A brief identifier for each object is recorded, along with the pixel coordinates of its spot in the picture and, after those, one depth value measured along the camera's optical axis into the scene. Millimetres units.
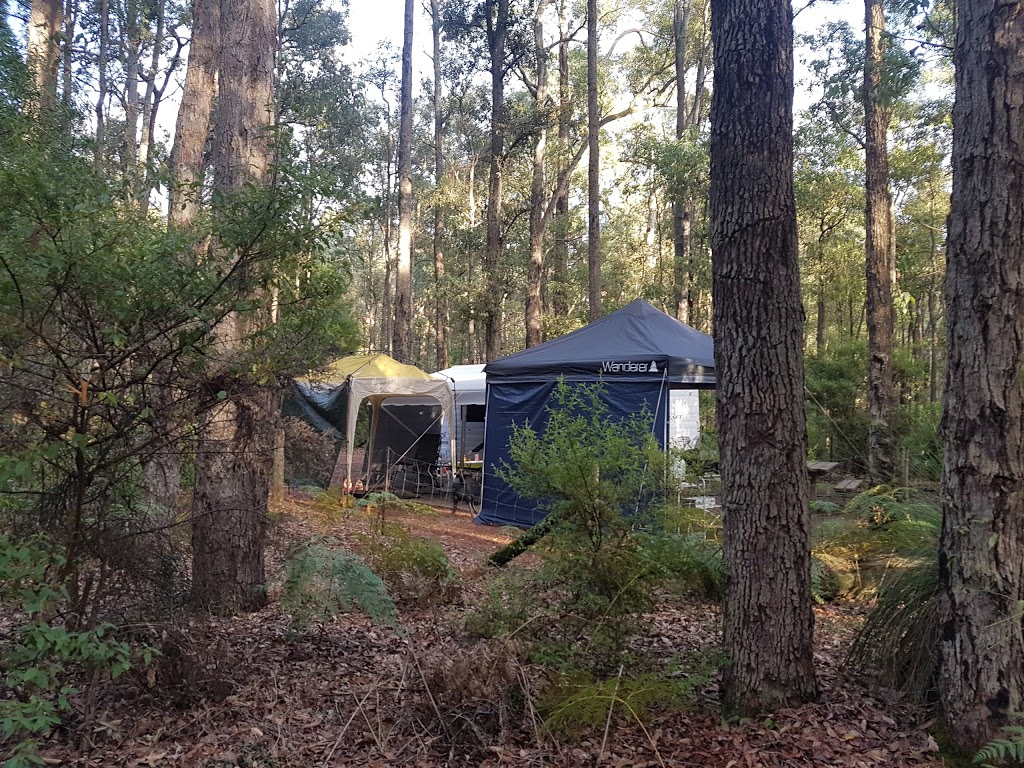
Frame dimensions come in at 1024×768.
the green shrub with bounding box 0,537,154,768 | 2957
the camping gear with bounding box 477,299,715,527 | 10023
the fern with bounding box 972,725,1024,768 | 2819
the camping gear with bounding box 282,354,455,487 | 12904
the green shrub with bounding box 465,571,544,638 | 4203
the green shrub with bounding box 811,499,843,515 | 7954
